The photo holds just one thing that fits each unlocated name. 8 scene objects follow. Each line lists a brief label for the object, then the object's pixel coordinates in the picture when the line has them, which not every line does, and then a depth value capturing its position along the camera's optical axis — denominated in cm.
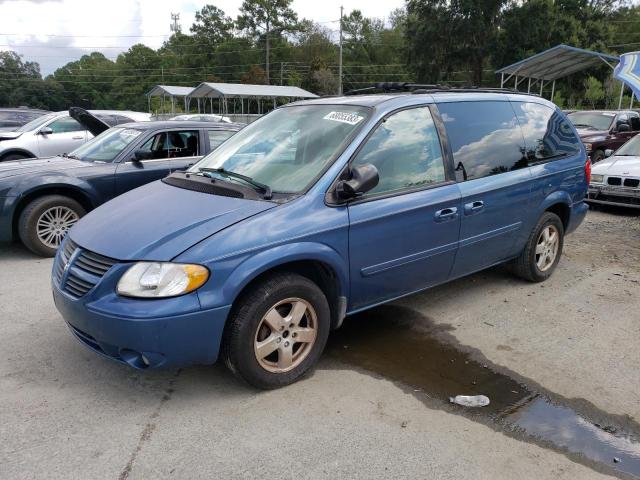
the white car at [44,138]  1045
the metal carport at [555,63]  1986
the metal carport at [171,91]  4359
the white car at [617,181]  847
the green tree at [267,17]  7050
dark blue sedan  596
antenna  8977
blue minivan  287
